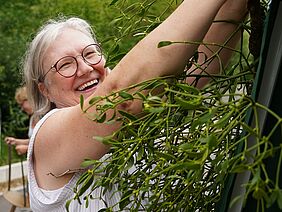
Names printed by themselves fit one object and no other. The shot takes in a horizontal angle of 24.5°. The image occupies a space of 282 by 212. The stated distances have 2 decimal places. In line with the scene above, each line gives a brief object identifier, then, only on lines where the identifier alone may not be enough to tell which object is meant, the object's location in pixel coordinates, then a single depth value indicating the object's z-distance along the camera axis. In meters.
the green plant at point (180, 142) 0.85
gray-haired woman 1.09
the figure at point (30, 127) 5.54
